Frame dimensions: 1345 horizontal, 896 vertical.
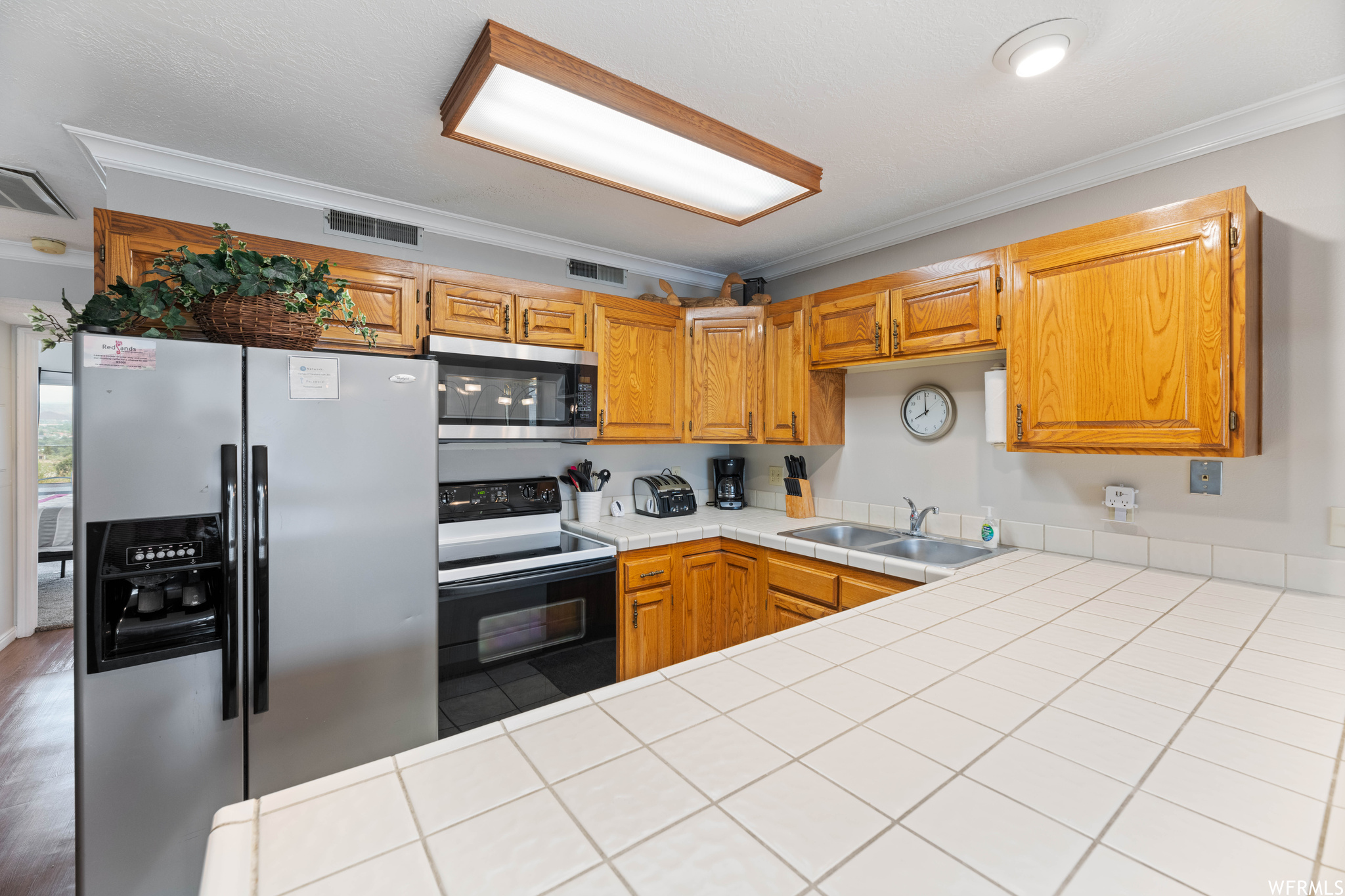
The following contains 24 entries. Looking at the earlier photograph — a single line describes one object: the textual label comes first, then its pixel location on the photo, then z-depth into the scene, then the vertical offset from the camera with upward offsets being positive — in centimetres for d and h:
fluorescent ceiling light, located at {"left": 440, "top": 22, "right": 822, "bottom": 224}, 136 +88
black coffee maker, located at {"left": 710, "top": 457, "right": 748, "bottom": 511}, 340 -25
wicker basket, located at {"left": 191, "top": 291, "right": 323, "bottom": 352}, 162 +36
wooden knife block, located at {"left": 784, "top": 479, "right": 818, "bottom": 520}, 309 -31
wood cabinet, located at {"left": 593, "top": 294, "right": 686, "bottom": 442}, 273 +39
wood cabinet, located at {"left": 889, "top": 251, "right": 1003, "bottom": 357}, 209 +56
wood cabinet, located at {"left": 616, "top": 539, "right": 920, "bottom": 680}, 243 -72
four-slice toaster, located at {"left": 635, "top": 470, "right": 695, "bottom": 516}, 308 -29
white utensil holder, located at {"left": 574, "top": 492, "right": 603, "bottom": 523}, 290 -33
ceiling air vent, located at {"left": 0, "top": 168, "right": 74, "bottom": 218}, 210 +101
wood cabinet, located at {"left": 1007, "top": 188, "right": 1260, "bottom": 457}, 157 +35
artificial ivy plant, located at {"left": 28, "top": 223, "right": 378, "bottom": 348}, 152 +46
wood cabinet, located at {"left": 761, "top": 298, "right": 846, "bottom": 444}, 285 +28
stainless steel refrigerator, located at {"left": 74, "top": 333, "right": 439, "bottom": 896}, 139 -40
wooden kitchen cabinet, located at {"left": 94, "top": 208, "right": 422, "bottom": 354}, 178 +64
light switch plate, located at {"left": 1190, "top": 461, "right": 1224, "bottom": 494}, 182 -10
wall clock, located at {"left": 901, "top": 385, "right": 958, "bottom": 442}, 257 +16
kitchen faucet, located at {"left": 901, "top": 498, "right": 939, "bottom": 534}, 258 -35
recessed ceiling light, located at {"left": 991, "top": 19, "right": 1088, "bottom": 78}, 136 +103
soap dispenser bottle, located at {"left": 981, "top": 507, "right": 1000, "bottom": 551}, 233 -37
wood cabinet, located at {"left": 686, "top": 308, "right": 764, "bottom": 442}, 301 +41
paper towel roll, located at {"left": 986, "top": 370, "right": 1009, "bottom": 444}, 213 +15
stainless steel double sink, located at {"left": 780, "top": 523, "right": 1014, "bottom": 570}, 239 -47
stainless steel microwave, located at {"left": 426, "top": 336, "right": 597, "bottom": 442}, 225 +23
